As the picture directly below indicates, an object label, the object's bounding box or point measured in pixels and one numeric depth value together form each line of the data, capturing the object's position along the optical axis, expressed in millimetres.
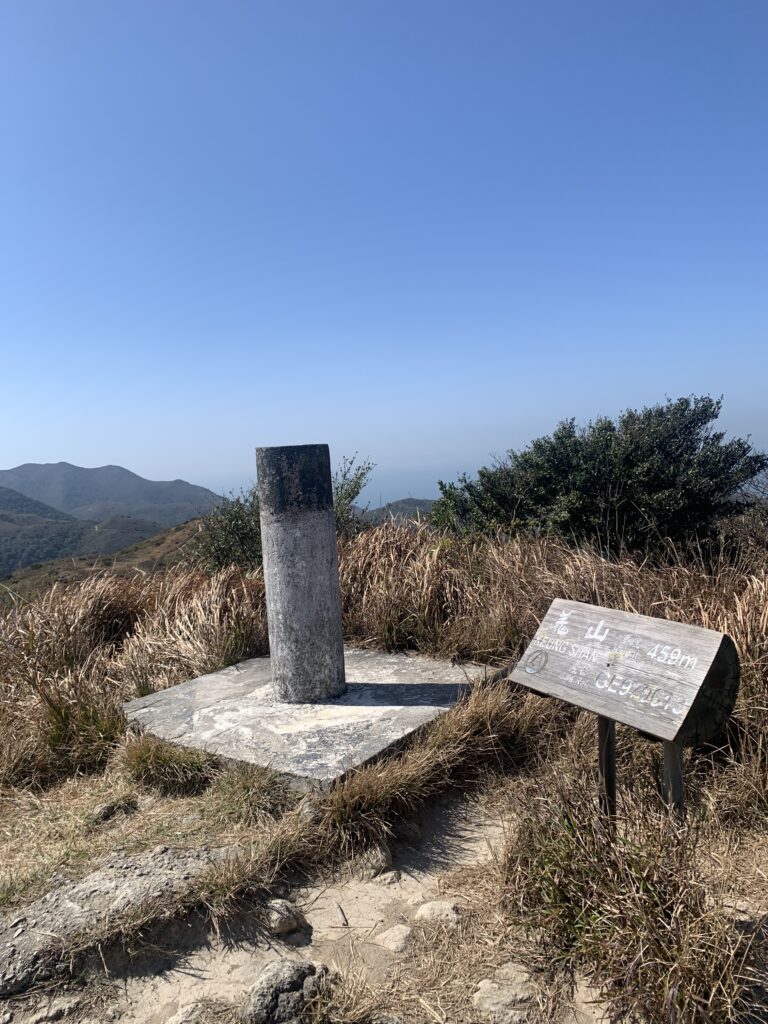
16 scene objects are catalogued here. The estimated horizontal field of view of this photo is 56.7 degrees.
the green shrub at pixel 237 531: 9609
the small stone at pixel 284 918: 2871
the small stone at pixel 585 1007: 2322
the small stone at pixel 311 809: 3410
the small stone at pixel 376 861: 3268
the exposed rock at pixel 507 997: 2361
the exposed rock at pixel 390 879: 3211
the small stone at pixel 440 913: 2863
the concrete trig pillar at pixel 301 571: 4531
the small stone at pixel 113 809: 3768
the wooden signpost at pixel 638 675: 2555
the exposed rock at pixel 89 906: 2670
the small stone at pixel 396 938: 2772
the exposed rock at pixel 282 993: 2354
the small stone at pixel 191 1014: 2420
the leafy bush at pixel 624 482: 8781
